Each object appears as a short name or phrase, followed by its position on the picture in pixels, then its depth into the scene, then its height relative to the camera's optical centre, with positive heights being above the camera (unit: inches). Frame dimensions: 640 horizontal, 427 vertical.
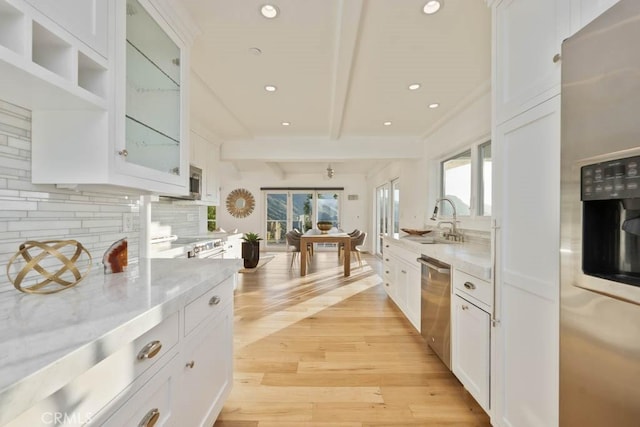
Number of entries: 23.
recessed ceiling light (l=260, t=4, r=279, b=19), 65.5 +50.0
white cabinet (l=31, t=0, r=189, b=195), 43.6 +16.0
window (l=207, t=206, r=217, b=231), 285.5 -0.4
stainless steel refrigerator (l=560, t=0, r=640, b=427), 28.3 -0.8
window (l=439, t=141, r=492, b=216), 114.9 +16.0
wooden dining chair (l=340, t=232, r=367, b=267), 254.2 -25.2
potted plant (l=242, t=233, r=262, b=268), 219.6 -29.5
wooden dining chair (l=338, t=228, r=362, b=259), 265.2 -31.8
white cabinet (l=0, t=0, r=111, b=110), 32.1 +22.1
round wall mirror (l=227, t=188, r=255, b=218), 350.6 +14.0
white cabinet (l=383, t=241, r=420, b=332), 102.7 -29.0
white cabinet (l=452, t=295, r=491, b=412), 60.3 -32.2
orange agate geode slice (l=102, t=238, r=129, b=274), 52.1 -8.8
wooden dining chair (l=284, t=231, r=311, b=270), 249.9 -24.7
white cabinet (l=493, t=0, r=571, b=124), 42.0 +28.8
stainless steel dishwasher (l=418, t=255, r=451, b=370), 77.9 -28.5
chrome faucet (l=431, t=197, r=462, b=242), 118.5 -7.9
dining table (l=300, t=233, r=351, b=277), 200.4 -20.5
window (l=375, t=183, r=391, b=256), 279.9 +1.9
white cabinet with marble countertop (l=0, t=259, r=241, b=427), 21.4 -13.5
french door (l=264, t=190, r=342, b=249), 352.5 +4.5
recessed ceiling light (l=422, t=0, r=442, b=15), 62.9 +49.3
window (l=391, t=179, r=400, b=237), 243.8 +9.0
